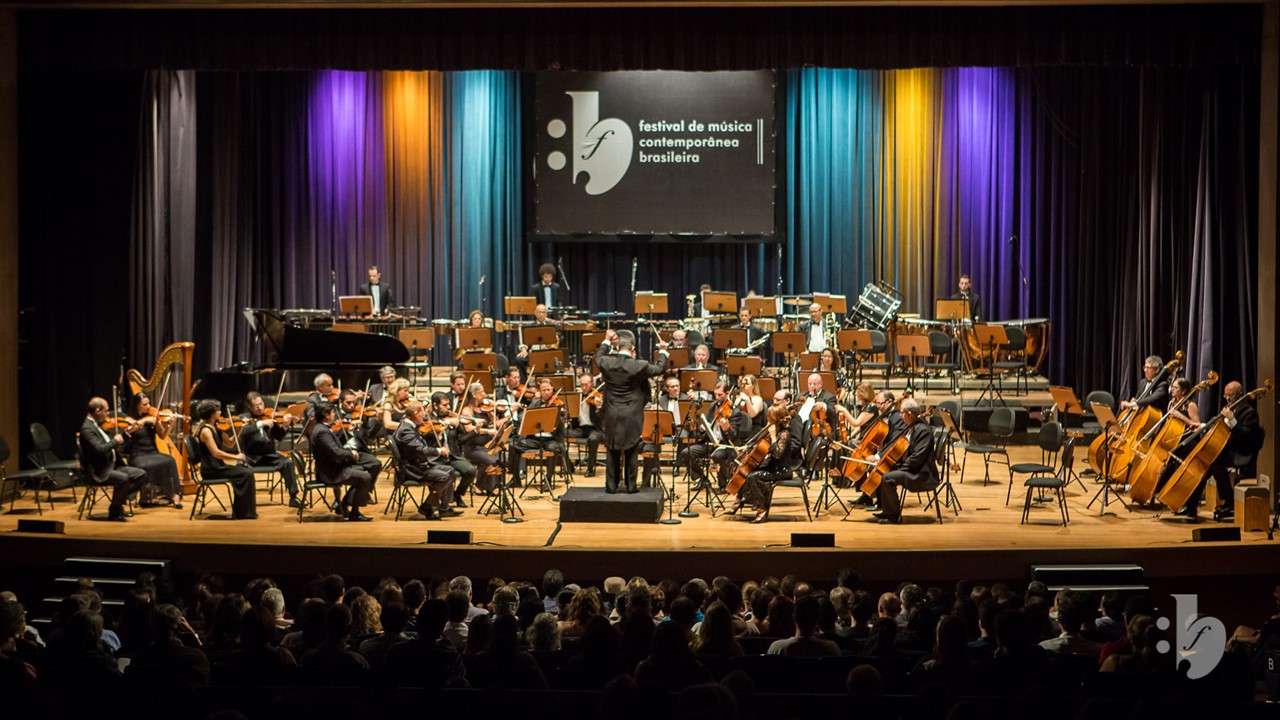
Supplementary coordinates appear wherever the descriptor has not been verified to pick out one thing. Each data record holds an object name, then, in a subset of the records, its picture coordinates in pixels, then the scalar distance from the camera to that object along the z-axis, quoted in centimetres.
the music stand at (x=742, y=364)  1359
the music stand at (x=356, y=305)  1675
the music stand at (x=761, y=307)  1606
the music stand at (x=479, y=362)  1385
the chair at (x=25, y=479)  1196
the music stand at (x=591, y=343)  1517
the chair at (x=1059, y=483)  1121
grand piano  1410
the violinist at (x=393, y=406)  1205
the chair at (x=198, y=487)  1163
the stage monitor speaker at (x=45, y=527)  1062
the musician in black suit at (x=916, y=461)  1134
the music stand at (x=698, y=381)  1309
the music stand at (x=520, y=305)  1661
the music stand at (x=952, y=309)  1622
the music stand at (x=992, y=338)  1530
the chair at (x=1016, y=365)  1543
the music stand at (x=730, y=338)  1492
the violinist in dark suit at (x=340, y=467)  1135
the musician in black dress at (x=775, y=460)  1154
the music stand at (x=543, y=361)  1408
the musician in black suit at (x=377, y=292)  1798
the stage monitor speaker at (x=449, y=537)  1028
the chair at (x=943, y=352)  1614
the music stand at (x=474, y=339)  1546
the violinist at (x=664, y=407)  1242
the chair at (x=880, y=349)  1591
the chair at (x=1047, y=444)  1171
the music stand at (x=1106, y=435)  1206
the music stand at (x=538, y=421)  1159
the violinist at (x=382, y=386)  1329
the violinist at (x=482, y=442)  1208
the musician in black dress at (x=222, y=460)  1149
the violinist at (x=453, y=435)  1191
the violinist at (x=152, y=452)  1189
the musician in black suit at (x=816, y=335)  1628
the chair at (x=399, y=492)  1164
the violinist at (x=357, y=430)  1178
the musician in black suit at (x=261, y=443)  1168
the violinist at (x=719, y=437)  1245
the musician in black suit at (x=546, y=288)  1797
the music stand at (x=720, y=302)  1591
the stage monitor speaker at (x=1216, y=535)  1034
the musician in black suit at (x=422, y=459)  1155
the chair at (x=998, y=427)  1277
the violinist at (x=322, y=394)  1259
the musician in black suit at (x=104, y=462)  1134
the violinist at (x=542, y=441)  1247
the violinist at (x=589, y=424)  1329
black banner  1934
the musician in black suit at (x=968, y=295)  1690
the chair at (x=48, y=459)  1227
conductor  1155
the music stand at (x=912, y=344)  1473
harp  1253
